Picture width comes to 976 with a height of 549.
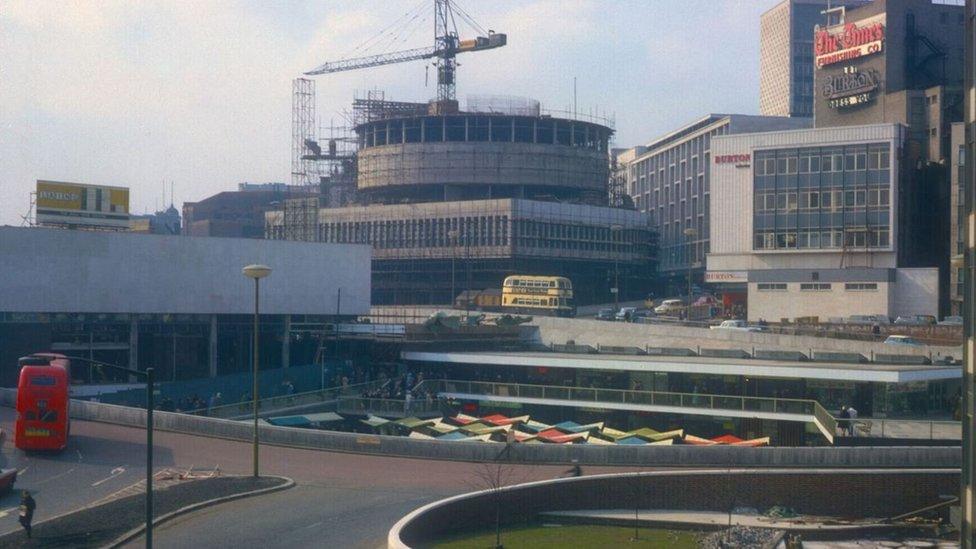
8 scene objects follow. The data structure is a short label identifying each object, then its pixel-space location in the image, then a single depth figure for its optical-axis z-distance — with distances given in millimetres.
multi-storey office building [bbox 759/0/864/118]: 165875
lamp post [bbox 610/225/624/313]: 108438
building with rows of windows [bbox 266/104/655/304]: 104125
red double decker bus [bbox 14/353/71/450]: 32812
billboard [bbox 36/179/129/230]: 61250
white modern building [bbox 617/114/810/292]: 115062
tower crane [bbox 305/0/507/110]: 127250
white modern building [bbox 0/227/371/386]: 57500
